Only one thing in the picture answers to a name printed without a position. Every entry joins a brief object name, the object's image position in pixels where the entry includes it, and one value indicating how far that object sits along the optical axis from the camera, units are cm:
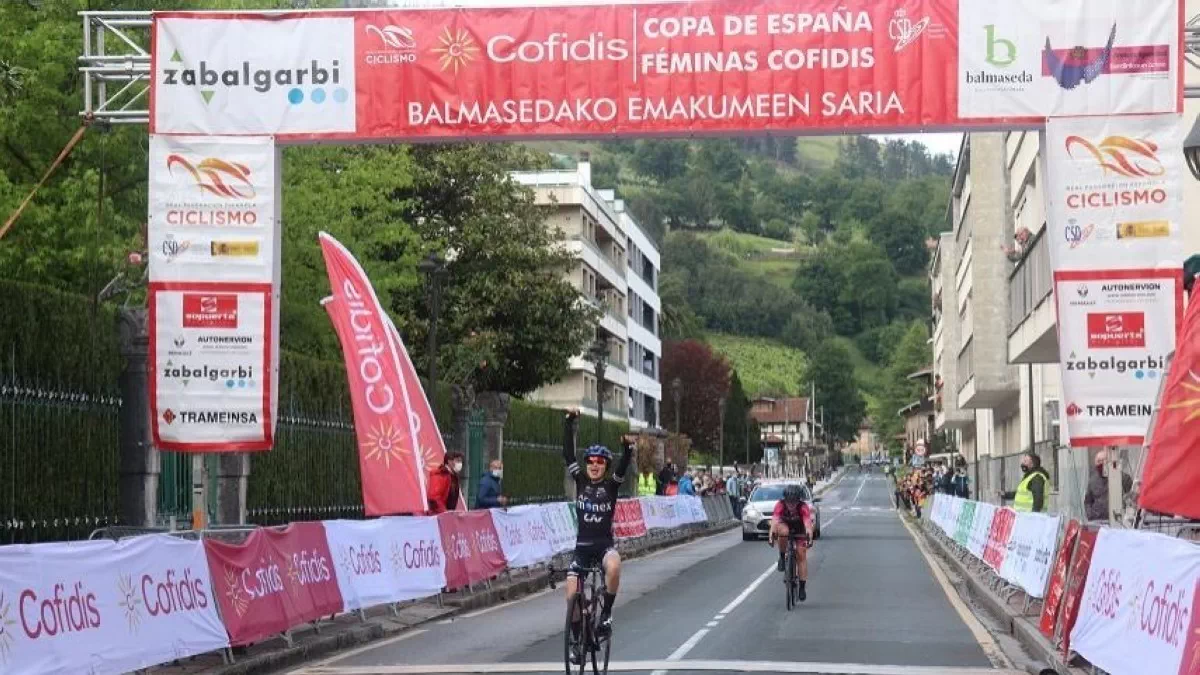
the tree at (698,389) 12094
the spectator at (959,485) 5414
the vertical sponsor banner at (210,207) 1825
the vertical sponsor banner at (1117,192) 1708
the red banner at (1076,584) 1448
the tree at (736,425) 13850
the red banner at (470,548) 2238
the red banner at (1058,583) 1581
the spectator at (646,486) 4700
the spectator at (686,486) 5056
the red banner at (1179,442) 1200
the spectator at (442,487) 2317
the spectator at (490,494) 2666
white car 4438
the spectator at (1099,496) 2197
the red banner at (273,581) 1498
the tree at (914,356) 19310
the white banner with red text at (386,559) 1833
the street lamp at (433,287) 2883
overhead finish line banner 1741
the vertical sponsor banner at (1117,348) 1702
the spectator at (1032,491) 2455
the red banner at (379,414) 2214
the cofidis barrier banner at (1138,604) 1031
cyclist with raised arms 1411
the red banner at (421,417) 2247
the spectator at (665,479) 5066
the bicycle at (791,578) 2177
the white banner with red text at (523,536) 2570
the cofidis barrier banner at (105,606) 1115
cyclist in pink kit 2247
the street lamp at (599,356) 4506
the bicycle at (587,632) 1352
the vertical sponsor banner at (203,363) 1834
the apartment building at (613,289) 8250
